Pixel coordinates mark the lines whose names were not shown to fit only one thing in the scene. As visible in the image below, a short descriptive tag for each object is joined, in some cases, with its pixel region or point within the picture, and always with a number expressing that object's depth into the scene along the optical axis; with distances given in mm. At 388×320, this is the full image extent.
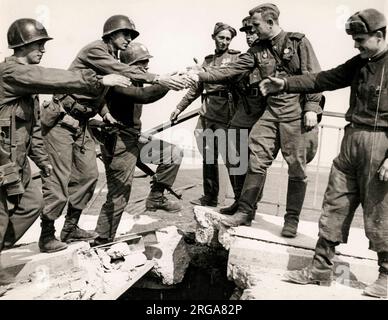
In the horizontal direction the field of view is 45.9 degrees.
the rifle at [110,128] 5035
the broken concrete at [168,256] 5598
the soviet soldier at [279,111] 4586
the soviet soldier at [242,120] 5082
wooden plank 4212
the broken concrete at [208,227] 5410
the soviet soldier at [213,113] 6086
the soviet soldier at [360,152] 3486
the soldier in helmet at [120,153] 5066
